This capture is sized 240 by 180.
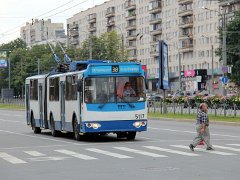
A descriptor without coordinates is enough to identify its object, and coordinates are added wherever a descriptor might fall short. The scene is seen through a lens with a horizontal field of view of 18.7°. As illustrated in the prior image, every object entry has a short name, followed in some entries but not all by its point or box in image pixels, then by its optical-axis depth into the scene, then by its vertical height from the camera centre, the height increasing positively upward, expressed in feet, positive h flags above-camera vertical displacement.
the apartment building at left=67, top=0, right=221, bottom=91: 393.70 +40.67
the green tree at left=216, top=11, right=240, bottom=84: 279.69 +18.34
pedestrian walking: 64.39 -2.96
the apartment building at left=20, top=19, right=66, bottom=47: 638.12 +51.34
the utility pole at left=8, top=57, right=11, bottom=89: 426.26 +13.58
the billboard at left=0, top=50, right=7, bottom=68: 361.30 +19.97
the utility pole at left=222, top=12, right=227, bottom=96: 195.00 +12.23
